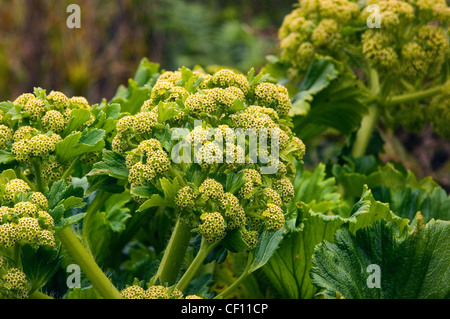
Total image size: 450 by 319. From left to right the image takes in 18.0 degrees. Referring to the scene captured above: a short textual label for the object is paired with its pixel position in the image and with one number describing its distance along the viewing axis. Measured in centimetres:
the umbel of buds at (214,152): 125
